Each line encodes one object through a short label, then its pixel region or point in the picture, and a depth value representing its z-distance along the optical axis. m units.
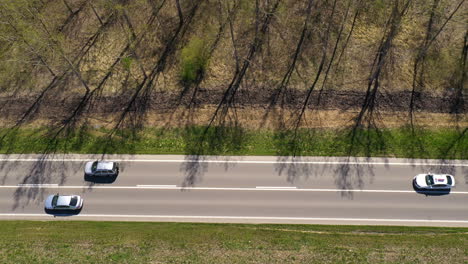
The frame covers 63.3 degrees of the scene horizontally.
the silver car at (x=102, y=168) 45.12
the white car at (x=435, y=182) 43.62
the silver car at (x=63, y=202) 43.62
